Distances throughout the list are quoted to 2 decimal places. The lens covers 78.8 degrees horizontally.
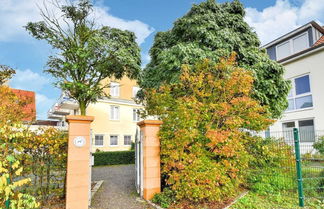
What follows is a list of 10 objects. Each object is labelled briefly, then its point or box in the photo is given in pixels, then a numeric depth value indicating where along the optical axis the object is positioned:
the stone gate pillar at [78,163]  4.43
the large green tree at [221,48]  7.66
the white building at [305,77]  12.40
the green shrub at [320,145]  7.58
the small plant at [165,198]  4.95
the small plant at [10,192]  2.91
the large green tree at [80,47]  7.75
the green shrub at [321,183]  5.67
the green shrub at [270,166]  5.64
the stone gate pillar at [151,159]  5.43
